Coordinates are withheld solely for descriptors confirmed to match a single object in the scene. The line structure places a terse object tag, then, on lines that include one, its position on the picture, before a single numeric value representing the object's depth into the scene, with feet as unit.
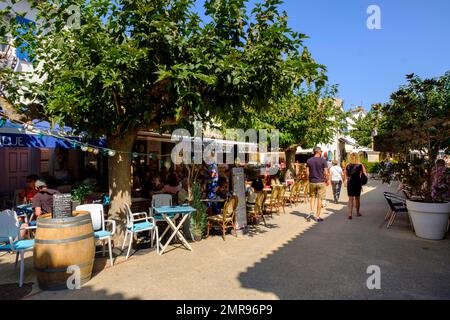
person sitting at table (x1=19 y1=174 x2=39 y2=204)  22.75
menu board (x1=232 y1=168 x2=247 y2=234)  23.62
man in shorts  26.84
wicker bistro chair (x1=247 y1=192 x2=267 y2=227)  24.85
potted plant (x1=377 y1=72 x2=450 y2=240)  20.84
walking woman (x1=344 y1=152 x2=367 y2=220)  27.81
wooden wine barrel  13.08
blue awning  21.24
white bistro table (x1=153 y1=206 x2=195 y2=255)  18.32
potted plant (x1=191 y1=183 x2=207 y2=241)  21.06
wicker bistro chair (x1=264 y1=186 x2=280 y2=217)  29.01
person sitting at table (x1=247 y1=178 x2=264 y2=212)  25.81
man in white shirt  37.50
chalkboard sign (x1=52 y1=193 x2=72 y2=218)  13.92
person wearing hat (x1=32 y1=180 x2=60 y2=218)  18.38
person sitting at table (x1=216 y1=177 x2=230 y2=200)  26.37
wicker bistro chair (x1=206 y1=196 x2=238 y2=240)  21.27
